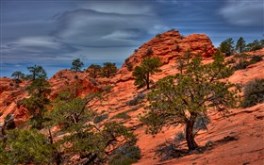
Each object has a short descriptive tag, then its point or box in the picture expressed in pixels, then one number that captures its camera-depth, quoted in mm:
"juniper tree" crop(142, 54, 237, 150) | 23906
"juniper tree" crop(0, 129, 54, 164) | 20516
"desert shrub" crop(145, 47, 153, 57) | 89625
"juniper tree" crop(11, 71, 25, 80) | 109000
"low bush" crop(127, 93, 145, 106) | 55656
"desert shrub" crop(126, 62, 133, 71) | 87500
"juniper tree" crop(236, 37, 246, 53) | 85938
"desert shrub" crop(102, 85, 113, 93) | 77375
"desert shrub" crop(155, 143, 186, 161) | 24261
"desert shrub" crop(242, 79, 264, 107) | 31222
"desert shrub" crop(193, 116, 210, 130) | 30500
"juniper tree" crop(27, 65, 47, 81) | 85250
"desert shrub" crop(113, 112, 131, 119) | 43688
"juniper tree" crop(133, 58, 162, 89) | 66250
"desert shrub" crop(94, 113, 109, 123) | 50562
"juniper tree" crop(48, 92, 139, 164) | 24552
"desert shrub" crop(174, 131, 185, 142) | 29844
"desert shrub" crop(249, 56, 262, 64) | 54047
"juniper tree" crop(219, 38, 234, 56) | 83438
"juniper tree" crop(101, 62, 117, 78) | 103188
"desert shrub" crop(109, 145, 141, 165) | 27984
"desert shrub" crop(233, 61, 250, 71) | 53853
